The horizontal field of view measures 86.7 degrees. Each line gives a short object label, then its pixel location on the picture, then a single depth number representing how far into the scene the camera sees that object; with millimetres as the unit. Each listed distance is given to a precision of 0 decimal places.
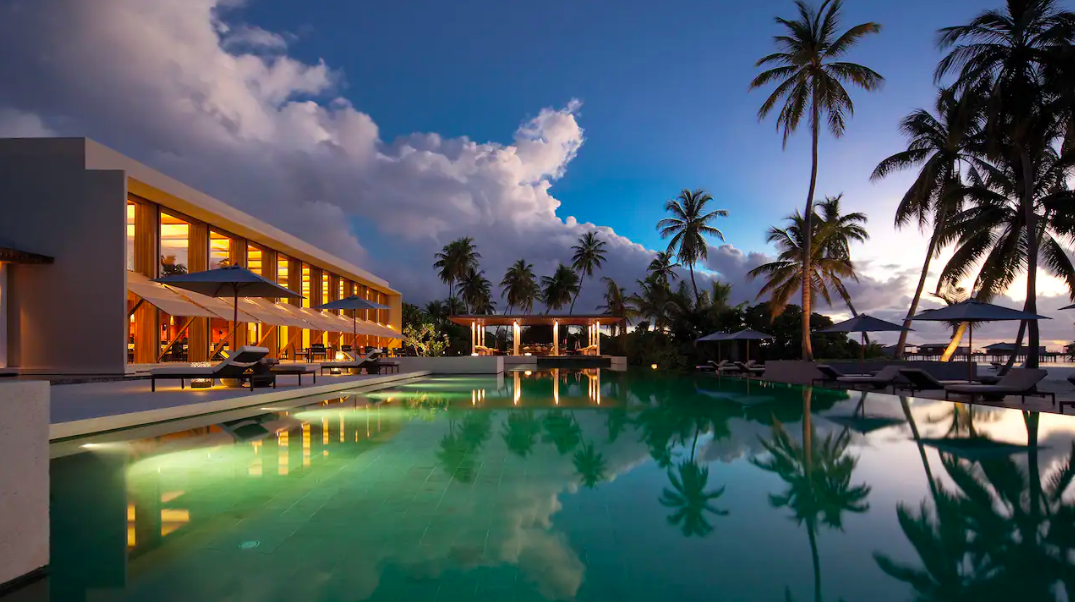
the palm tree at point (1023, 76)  14836
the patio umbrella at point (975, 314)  13602
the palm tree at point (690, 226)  33562
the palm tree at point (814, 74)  18031
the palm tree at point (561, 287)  51625
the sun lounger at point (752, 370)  20812
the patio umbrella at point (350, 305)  18172
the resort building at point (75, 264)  13281
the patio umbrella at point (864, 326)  17188
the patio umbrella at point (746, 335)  22031
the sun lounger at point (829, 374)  15844
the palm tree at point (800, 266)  23969
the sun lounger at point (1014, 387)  11133
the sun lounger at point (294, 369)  12488
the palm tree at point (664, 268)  36719
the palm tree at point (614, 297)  40969
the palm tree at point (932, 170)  18609
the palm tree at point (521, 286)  52500
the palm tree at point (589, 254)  50094
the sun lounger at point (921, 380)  12567
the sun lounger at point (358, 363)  17525
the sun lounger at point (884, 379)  14061
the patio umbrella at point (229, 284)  11633
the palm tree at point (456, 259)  50812
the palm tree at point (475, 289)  53719
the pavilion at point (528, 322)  31969
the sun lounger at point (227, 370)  10422
